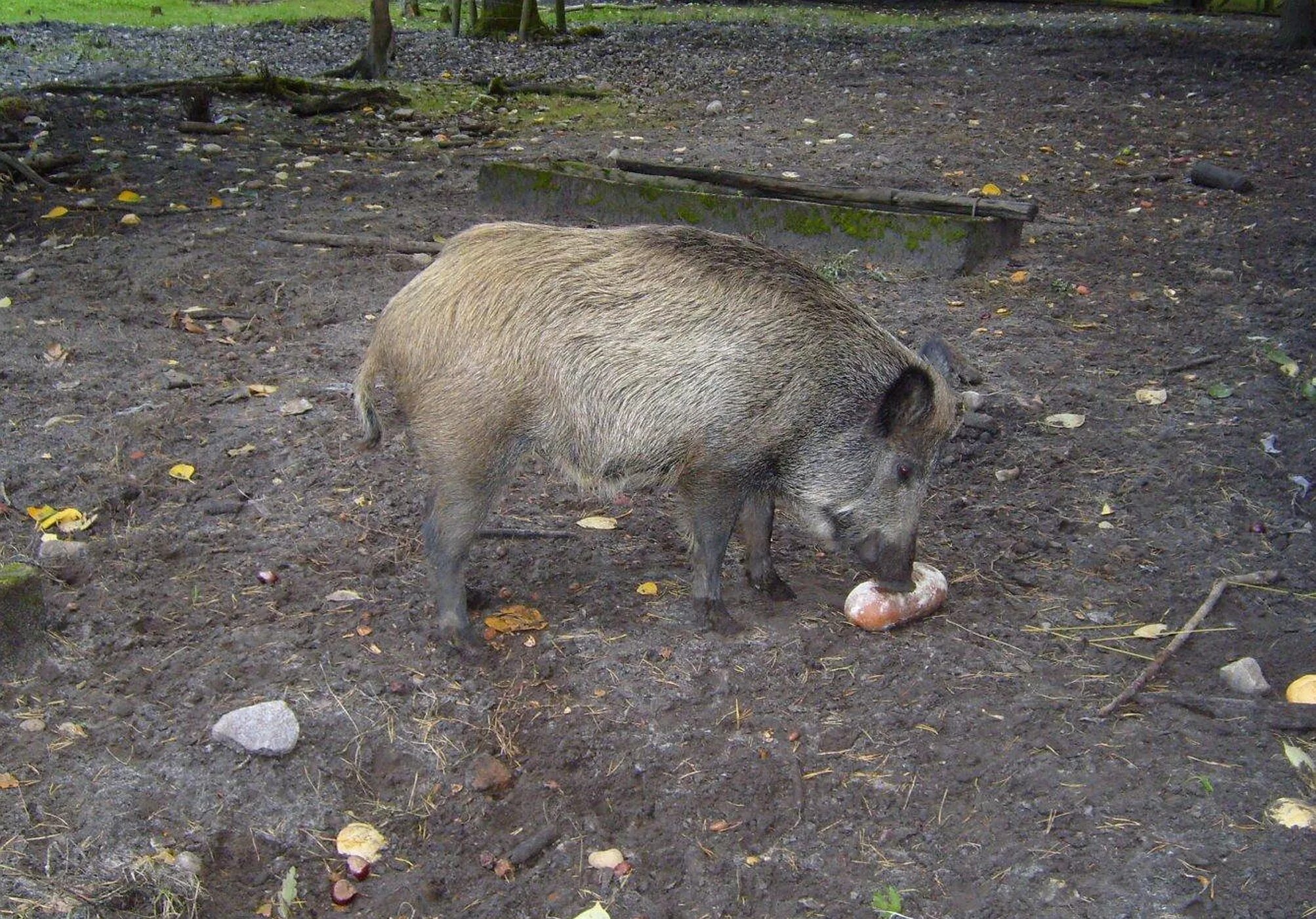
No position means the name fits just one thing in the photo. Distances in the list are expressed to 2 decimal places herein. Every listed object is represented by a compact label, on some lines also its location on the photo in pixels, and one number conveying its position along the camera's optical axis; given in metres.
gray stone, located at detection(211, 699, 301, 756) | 2.85
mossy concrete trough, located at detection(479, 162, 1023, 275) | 5.97
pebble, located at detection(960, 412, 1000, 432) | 4.54
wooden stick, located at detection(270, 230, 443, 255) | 6.15
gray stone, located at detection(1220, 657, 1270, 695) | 3.06
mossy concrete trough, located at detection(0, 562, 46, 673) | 3.04
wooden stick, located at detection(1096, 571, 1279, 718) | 3.05
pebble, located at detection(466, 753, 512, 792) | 2.86
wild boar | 3.21
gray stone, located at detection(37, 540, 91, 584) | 3.45
